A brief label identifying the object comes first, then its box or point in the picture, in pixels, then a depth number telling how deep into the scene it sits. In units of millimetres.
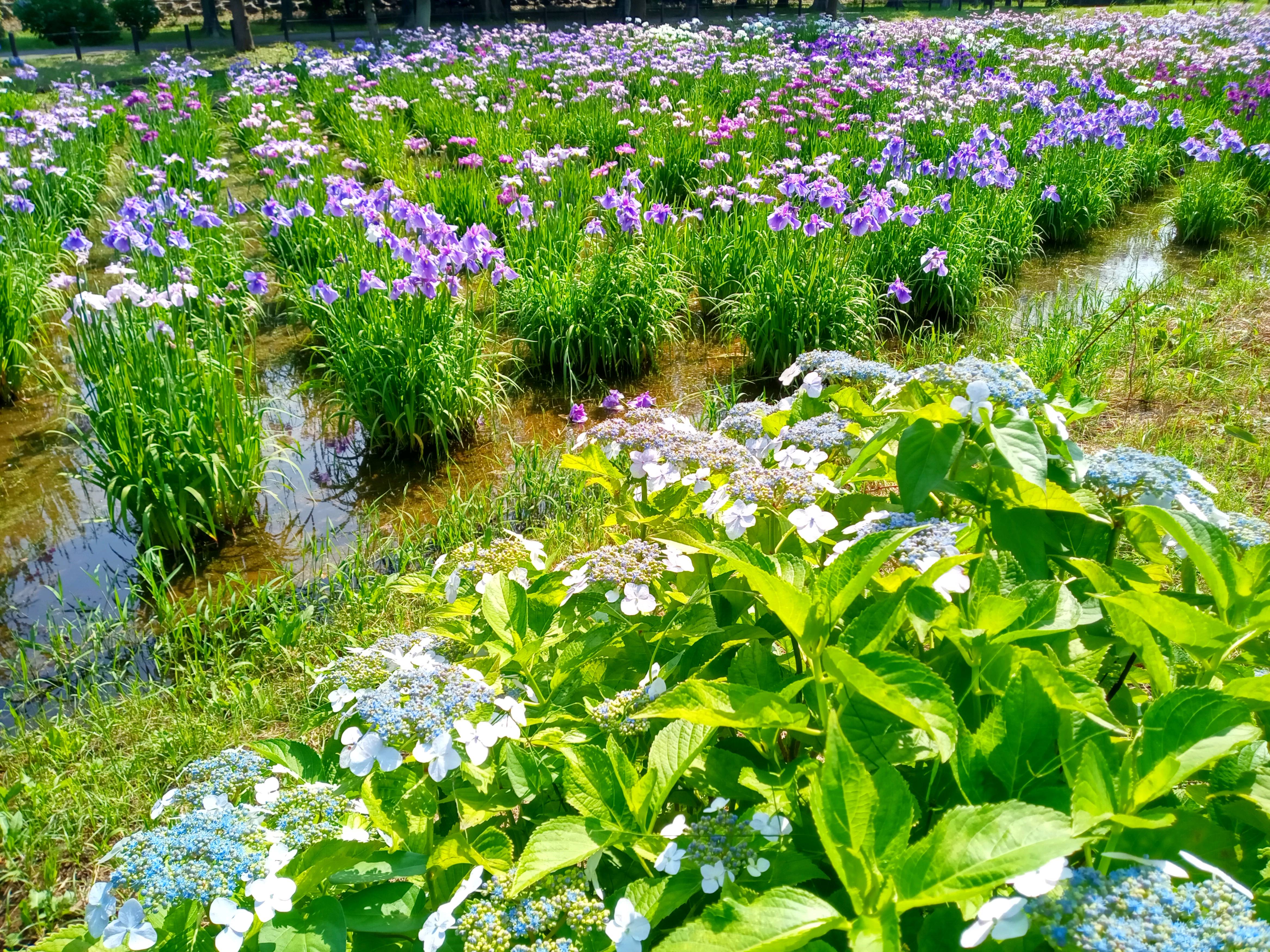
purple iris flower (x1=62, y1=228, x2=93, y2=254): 4020
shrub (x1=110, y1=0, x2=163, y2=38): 21344
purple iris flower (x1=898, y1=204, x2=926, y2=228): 4098
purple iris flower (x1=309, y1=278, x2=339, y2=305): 4230
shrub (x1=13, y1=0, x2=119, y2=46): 21062
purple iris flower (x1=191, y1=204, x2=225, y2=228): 4582
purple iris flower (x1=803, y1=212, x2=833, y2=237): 4516
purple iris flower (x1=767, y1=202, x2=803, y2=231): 4375
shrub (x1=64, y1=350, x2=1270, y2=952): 888
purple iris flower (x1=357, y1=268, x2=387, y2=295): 4078
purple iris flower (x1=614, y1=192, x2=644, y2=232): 4754
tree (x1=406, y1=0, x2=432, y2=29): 18656
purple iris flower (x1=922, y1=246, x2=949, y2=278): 3850
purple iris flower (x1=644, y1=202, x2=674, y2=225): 5012
